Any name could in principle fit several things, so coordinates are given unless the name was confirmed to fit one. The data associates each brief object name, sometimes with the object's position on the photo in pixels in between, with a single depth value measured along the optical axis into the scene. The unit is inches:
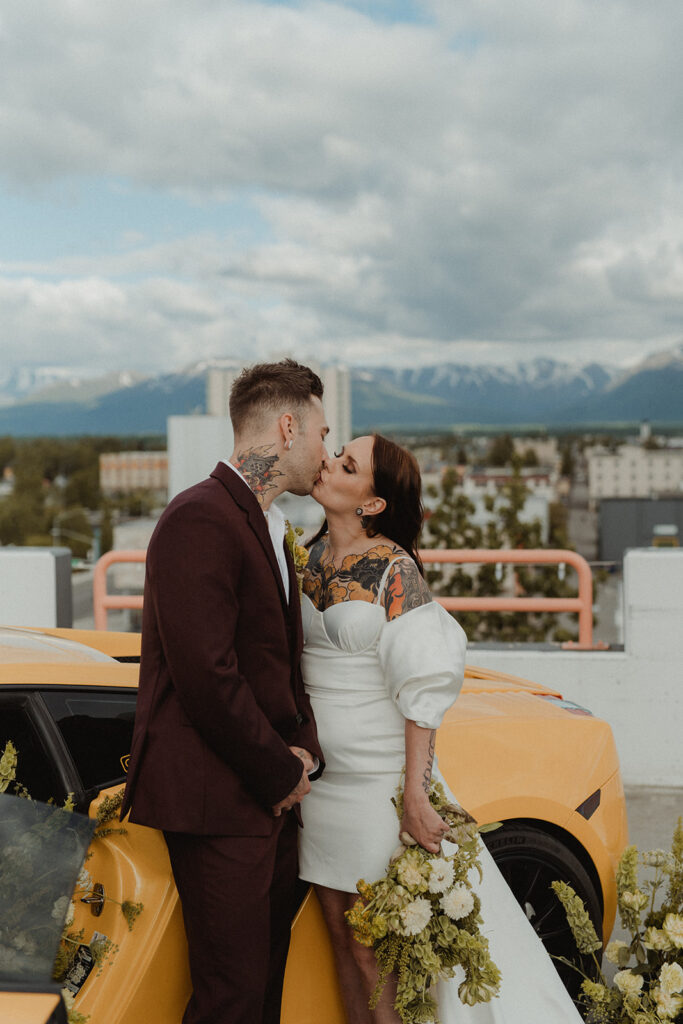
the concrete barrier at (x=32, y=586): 228.4
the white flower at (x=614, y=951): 109.3
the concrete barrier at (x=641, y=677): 223.8
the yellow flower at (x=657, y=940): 103.1
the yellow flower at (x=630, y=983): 103.0
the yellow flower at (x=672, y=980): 99.8
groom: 82.7
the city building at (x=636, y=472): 6432.1
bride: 92.9
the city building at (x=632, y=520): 3882.9
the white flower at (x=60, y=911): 61.6
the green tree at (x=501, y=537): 1547.7
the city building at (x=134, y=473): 7455.7
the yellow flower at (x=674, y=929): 102.3
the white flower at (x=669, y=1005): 99.7
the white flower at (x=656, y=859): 112.0
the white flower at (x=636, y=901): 106.7
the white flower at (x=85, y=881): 84.6
